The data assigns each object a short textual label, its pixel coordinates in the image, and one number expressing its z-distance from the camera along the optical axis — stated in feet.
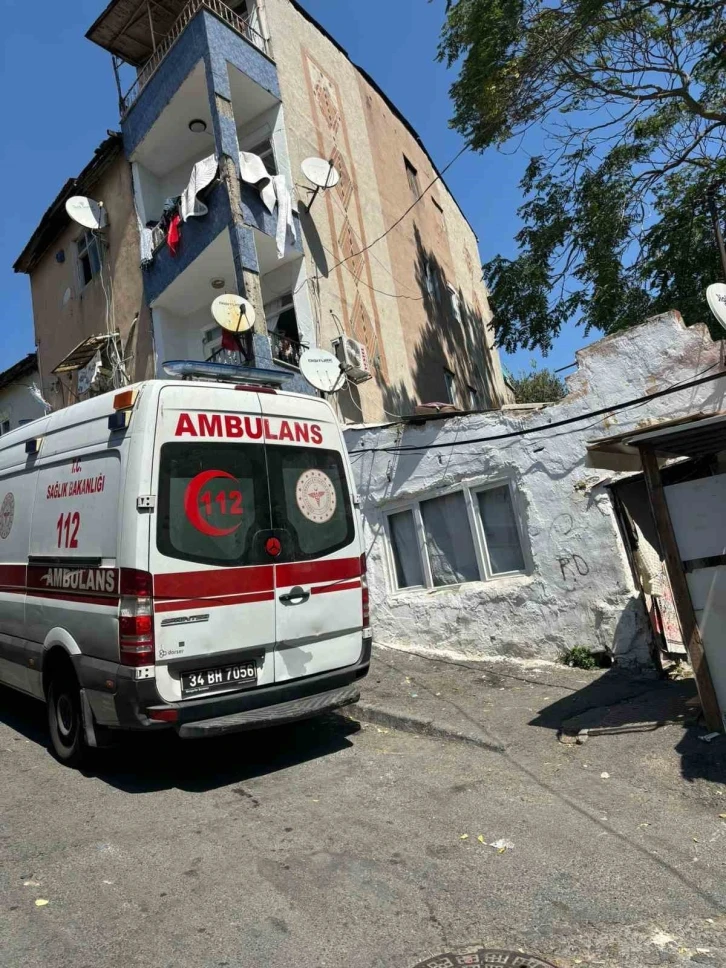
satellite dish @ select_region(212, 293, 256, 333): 33.27
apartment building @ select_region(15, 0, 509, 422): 37.78
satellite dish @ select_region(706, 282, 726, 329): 20.12
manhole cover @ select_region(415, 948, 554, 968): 9.14
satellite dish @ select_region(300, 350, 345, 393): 30.99
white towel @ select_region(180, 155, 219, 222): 37.17
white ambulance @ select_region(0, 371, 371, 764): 15.23
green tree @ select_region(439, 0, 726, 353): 34.88
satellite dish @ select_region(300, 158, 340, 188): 38.86
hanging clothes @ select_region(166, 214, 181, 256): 40.09
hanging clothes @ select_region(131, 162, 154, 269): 42.87
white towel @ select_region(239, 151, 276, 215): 37.09
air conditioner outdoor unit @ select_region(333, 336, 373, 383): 38.81
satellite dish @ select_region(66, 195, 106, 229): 45.91
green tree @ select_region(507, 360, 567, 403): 110.22
